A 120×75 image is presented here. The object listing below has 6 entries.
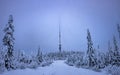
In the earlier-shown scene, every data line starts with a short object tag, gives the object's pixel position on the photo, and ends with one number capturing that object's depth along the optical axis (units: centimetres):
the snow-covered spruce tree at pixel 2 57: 2395
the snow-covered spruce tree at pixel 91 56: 3788
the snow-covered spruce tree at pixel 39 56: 6264
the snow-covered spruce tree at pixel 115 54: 3759
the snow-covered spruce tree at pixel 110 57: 4115
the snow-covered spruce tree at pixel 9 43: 2672
